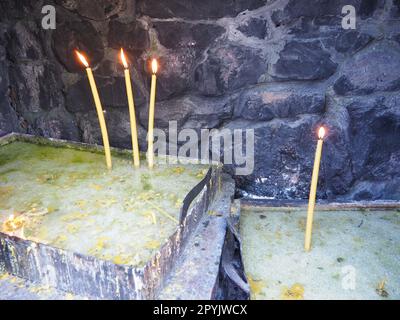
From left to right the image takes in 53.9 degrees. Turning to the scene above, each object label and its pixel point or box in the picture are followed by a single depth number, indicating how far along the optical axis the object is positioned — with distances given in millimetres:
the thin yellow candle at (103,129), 1278
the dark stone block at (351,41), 1431
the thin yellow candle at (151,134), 1308
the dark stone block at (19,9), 1657
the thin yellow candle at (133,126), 1288
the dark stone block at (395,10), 1366
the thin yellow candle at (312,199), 1126
